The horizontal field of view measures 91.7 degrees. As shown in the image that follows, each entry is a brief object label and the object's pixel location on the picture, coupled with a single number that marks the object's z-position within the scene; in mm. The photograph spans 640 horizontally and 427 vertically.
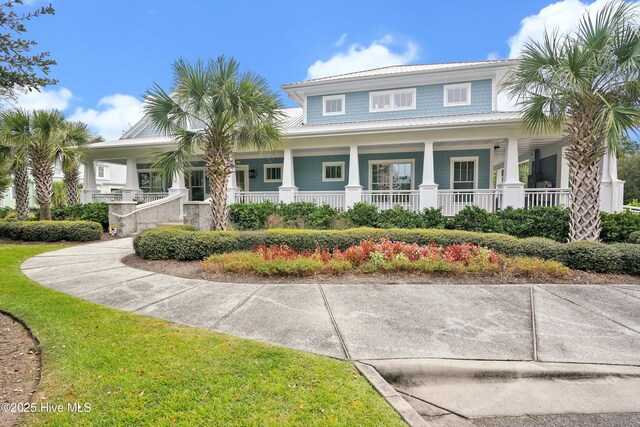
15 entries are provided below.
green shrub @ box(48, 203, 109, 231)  13188
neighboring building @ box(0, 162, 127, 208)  37938
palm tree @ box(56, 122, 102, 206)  12375
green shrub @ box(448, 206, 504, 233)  9844
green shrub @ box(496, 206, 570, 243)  9156
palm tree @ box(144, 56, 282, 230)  8656
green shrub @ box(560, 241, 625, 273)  6207
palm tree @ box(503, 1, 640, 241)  6855
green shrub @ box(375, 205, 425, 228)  10648
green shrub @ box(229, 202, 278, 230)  11977
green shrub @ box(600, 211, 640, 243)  8227
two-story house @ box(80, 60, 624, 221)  11227
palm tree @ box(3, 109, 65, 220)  11577
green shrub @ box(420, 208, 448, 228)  10586
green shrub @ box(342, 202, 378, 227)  11086
